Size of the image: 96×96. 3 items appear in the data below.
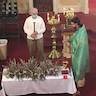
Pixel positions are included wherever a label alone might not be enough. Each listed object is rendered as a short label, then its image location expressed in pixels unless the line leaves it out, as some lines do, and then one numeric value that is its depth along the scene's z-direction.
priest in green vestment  7.72
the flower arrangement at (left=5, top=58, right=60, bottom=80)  7.41
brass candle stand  9.46
